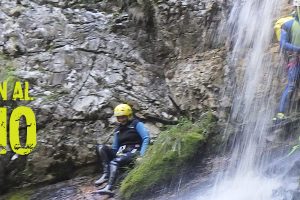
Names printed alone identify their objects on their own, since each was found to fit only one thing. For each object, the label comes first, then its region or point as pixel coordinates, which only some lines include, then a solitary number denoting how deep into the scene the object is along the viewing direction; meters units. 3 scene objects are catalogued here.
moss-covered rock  12.49
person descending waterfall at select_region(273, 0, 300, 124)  13.70
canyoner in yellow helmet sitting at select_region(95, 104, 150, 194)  13.51
